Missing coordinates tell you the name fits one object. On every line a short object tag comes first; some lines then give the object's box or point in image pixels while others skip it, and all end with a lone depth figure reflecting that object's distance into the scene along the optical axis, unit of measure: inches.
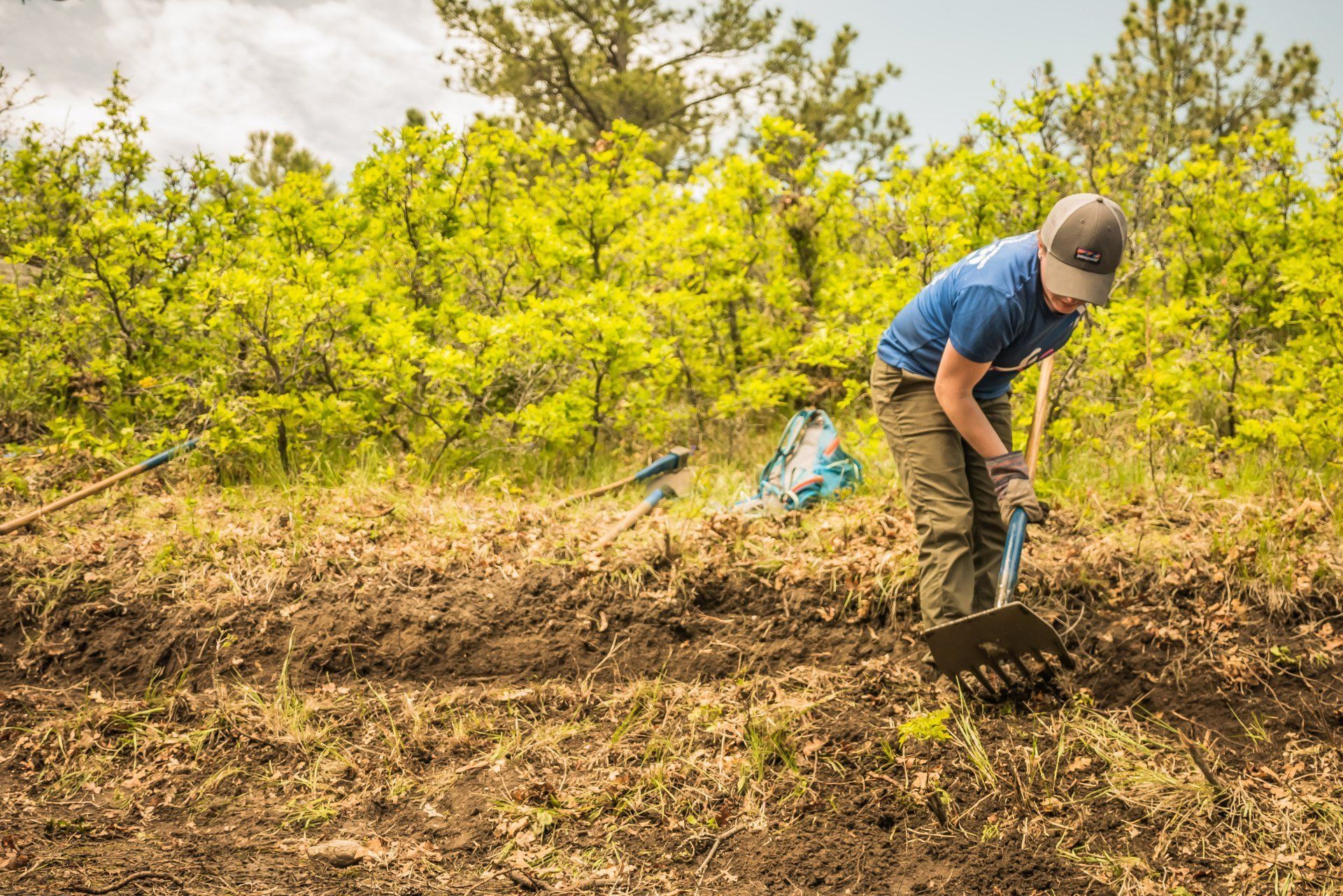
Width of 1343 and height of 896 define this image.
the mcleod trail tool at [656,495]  186.7
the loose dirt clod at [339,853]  117.3
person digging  116.9
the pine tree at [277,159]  526.4
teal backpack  198.1
